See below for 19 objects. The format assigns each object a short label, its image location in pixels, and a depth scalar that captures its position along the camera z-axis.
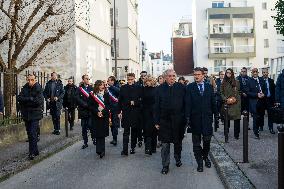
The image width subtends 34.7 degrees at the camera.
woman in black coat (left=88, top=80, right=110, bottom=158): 10.39
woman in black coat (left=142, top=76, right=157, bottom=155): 10.76
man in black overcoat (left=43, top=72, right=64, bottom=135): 15.19
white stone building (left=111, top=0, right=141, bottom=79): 48.50
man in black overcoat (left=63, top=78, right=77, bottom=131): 16.52
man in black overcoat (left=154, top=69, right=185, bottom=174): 8.51
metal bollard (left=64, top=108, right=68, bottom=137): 14.41
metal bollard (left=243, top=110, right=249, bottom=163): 8.60
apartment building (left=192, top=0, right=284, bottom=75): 63.44
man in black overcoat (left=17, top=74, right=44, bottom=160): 9.91
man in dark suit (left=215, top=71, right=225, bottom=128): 14.05
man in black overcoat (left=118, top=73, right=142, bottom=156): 10.82
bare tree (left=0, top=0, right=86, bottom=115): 24.48
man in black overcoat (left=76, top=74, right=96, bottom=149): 12.02
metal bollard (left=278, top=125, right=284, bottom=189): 5.13
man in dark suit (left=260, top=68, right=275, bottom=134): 13.85
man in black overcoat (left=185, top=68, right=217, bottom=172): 8.38
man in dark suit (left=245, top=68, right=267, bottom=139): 13.30
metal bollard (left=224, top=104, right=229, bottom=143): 11.94
